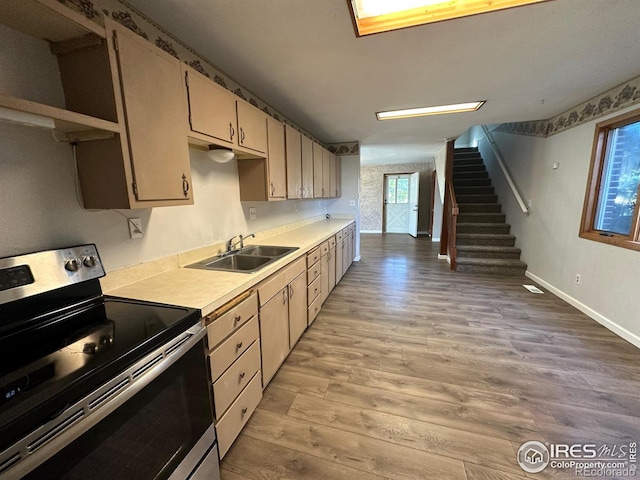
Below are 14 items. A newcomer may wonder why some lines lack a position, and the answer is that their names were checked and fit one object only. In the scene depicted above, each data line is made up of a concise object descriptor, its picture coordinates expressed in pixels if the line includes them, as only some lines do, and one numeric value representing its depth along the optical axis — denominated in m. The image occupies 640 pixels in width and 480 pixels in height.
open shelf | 0.77
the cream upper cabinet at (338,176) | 4.67
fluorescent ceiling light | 2.99
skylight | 1.41
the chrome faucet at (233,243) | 2.20
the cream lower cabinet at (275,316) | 1.69
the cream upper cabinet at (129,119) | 1.07
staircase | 4.31
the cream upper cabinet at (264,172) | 2.28
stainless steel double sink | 1.84
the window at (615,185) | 2.41
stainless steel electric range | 0.61
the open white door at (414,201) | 7.61
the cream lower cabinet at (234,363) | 1.23
